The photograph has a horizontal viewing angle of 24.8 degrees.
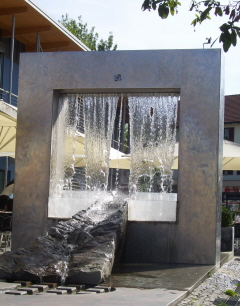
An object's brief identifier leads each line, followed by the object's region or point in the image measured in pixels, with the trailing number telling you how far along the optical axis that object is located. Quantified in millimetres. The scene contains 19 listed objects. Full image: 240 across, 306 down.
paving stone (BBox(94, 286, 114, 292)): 5422
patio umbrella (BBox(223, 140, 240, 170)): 13728
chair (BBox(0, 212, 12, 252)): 10195
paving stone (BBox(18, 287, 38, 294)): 5156
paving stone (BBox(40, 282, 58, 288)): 5500
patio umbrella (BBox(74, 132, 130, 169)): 11449
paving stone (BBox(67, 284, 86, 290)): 5459
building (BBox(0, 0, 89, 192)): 17766
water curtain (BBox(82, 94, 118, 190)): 9805
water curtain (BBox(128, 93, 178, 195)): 9211
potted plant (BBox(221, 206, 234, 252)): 10781
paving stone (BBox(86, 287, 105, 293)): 5312
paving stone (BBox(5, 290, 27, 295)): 5066
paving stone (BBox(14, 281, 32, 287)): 5532
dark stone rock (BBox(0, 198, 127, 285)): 5742
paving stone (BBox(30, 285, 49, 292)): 5301
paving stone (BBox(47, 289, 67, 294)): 5203
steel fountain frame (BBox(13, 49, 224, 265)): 8273
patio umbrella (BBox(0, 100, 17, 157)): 11322
